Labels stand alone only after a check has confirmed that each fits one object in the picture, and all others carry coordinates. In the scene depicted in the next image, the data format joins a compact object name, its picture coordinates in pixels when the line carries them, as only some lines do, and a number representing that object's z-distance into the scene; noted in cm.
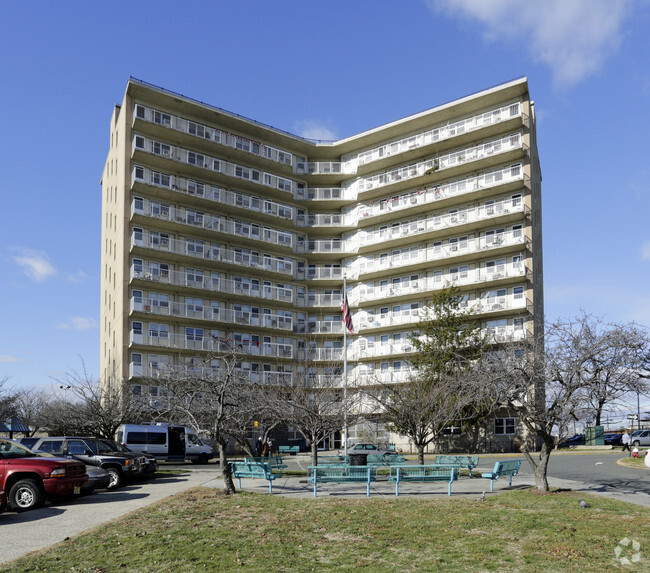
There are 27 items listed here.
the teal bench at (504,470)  1953
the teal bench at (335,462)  2495
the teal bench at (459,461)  2506
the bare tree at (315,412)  2492
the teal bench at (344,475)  1889
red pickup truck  1638
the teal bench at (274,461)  2406
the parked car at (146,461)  2431
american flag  3366
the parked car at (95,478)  1953
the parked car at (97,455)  2183
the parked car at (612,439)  5349
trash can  2521
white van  3619
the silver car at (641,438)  4725
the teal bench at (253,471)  1973
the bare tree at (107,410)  3647
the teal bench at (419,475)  1927
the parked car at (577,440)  5869
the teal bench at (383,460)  2644
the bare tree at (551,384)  1869
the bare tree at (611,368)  1878
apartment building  5172
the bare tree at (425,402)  2684
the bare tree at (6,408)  4500
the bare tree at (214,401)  1909
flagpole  2953
